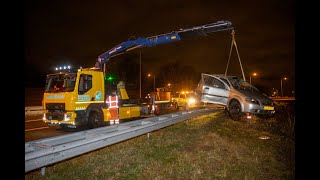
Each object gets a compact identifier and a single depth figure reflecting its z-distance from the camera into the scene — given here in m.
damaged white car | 8.98
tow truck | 8.39
